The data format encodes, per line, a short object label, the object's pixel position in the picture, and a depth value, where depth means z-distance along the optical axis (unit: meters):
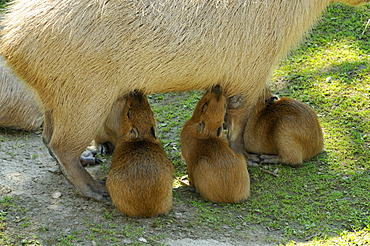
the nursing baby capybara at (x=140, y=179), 3.58
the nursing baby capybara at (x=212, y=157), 3.89
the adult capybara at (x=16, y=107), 5.12
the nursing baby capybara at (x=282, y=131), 4.51
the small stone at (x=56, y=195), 4.05
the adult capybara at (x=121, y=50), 3.73
